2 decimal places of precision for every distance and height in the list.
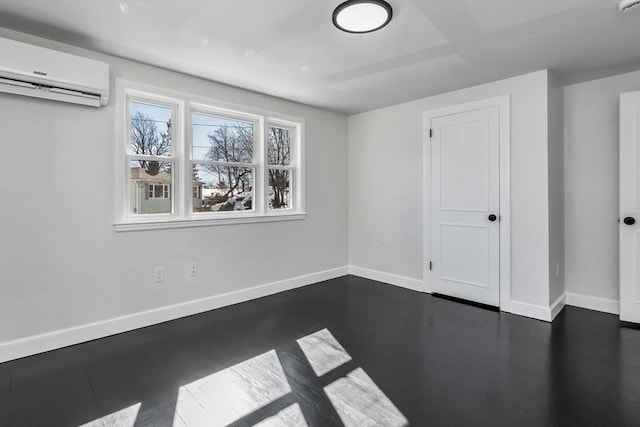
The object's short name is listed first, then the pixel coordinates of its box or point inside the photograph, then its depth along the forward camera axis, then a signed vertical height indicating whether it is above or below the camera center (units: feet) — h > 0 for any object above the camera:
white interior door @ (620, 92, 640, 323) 9.89 +0.26
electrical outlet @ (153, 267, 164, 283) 10.11 -1.86
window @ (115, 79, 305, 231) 9.81 +1.83
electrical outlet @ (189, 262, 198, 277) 10.87 -1.83
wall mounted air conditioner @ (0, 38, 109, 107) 7.32 +3.34
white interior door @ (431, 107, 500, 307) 11.49 +0.32
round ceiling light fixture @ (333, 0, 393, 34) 6.54 +4.19
